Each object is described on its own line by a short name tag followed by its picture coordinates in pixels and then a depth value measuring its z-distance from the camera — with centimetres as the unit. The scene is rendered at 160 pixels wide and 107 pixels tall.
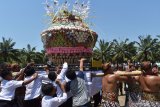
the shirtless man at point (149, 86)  198
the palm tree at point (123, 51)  2377
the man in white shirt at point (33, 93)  248
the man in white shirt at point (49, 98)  170
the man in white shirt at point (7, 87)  212
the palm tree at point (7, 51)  2306
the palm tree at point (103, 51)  2366
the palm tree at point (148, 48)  2306
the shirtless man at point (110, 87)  209
